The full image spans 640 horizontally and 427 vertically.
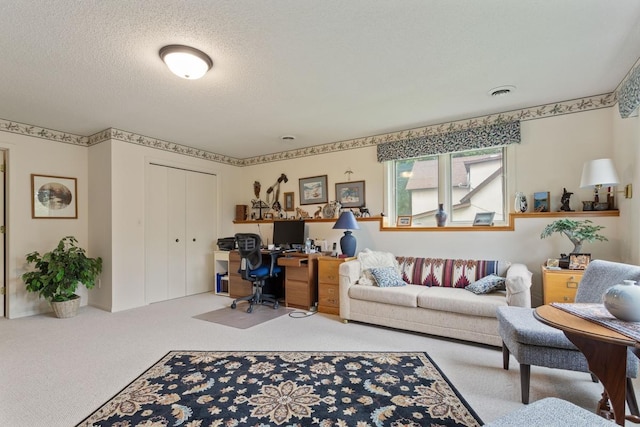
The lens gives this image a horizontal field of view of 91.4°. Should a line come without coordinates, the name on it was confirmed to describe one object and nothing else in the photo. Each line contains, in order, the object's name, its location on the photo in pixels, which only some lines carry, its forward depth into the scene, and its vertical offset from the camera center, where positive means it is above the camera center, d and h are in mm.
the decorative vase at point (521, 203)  3494 +111
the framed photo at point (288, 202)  5305 +234
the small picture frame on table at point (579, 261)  2803 -444
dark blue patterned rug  1836 -1201
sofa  2824 -805
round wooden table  1478 -713
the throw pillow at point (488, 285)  3104 -721
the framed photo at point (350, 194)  4617 +320
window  3807 +366
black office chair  4168 -724
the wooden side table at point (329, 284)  3935 -888
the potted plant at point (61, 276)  3729 -706
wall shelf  3125 -56
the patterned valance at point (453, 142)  3550 +895
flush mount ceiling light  2246 +1161
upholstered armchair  1904 -815
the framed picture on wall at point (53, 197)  4062 +290
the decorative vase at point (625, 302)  1449 -425
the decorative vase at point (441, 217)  3941 -41
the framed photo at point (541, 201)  3383 +126
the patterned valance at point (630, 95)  2369 +947
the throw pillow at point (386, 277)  3480 -712
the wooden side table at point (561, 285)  2721 -636
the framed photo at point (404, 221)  4270 -93
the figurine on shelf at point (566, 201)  3264 +119
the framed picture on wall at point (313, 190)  4945 +406
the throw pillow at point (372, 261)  3742 -580
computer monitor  4867 -290
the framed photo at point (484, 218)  3738 -57
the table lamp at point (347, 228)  4152 -176
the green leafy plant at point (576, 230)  2846 -169
